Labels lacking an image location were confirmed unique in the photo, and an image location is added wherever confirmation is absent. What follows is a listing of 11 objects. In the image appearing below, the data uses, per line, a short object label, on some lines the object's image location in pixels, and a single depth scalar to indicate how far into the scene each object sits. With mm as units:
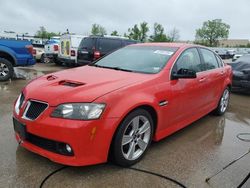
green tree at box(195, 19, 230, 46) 58366
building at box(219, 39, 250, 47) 62636
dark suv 8627
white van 9888
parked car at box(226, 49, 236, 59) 26313
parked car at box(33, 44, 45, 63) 12059
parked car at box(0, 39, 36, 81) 6408
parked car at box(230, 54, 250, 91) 6116
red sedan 2111
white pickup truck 11247
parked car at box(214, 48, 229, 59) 26001
